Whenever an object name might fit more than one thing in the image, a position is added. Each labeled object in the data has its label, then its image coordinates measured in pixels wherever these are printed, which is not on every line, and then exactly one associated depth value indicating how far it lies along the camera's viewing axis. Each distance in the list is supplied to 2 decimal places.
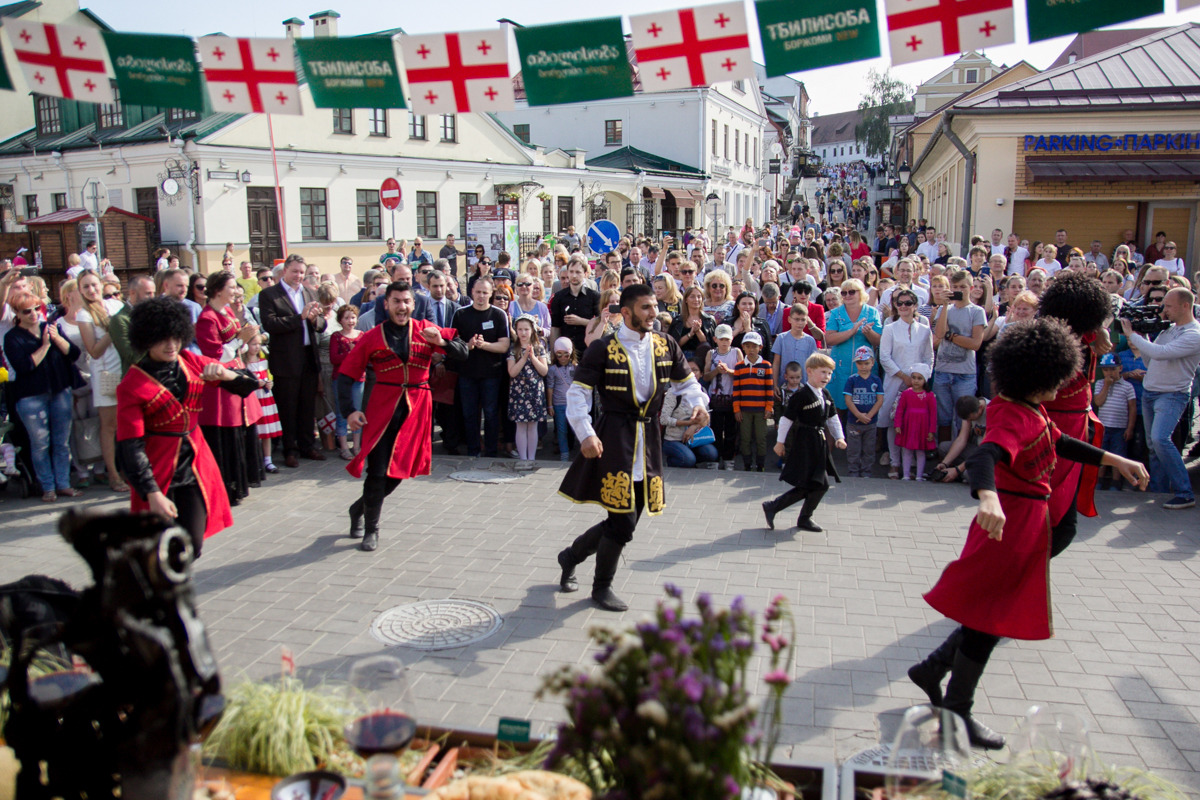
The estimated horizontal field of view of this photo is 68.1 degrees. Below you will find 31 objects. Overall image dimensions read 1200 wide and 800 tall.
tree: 67.50
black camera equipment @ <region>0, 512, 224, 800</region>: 2.13
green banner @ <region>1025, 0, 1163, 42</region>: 4.95
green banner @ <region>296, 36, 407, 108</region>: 6.08
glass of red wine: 2.49
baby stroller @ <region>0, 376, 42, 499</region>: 8.03
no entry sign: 16.75
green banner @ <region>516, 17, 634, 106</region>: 5.73
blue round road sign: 13.99
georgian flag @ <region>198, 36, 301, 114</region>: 6.20
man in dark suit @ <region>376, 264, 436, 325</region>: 9.44
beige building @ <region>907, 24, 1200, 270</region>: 18.00
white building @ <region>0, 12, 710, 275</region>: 25.28
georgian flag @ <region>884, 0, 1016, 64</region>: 5.05
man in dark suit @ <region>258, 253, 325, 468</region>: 9.06
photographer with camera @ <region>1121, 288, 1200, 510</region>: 7.41
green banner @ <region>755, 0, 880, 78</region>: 5.24
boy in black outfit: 7.02
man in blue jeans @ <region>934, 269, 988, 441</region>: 8.95
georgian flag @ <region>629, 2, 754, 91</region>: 5.45
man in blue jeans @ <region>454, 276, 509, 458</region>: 9.31
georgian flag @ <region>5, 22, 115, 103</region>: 6.15
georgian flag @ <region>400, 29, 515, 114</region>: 5.94
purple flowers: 1.92
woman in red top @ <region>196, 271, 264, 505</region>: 7.65
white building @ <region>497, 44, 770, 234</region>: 43.72
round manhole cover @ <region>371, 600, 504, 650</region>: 5.09
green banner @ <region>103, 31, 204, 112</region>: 6.21
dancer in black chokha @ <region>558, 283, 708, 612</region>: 5.34
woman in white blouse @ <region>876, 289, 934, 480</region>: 8.91
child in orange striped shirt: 9.02
